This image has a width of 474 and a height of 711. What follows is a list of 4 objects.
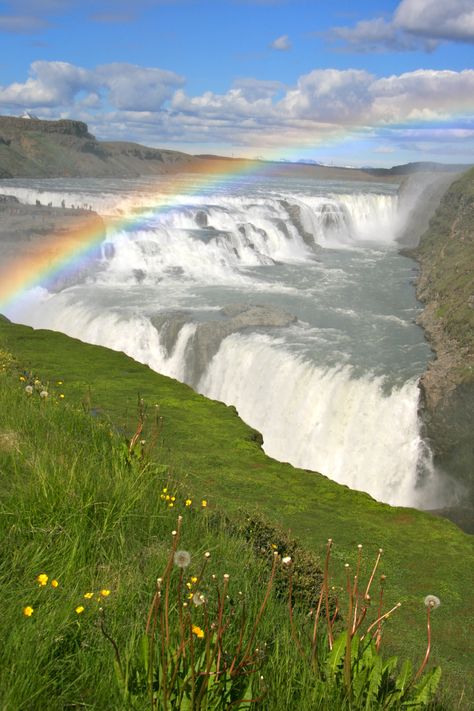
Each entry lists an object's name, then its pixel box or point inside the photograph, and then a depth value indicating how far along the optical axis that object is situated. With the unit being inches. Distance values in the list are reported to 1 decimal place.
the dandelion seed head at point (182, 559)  111.7
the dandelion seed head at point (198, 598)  109.9
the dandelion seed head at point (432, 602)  111.9
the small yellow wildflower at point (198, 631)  139.0
